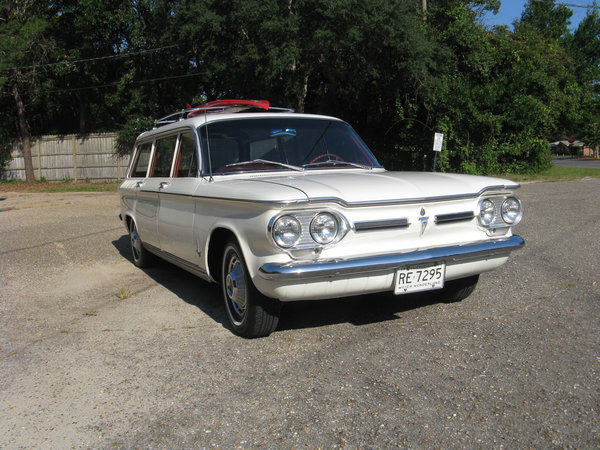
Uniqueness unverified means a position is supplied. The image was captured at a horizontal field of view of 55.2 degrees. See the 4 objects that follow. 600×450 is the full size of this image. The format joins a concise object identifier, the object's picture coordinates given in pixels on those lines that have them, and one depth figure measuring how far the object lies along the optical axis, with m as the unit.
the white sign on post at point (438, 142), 19.97
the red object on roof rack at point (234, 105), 5.99
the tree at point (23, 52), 24.58
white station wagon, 3.70
